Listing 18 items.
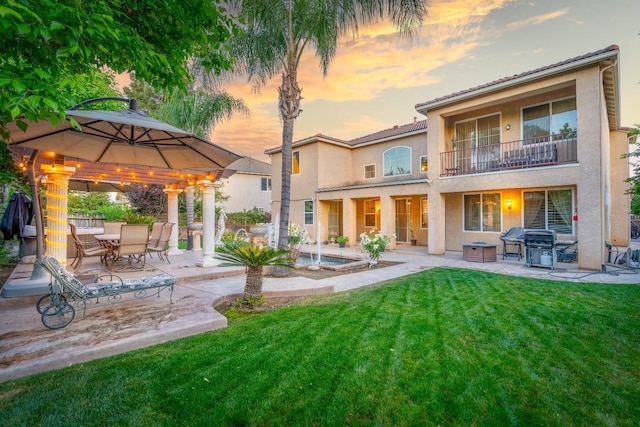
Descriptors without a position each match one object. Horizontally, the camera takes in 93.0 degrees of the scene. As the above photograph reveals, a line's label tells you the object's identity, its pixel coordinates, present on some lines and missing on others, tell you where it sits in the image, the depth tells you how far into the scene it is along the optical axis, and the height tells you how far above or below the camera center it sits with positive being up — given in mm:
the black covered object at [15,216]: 8023 +115
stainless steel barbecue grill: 9297 -931
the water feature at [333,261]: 9613 -1601
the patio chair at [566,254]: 10234 -1202
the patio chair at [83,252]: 7382 -841
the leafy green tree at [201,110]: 14766 +5483
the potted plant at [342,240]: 15717 -1091
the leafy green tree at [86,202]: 18797 +1198
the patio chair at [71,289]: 4152 -1045
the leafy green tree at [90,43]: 2145 +1621
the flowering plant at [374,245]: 10352 -882
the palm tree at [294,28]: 8484 +5610
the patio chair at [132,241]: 7520 -524
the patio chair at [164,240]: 9102 -608
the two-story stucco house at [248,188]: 27312 +2969
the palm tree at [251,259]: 5266 -687
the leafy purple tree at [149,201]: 19562 +1238
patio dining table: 8008 -582
